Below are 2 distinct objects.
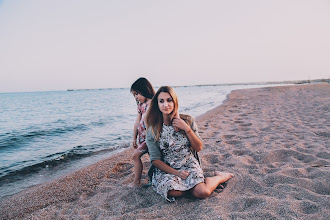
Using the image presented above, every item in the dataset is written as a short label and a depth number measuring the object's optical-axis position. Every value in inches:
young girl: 127.3
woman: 105.3
